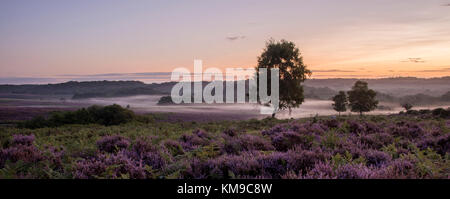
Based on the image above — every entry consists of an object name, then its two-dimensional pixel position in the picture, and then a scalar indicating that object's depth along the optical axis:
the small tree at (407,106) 56.12
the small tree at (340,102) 60.81
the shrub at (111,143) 6.63
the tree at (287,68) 36.16
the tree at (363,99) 52.94
